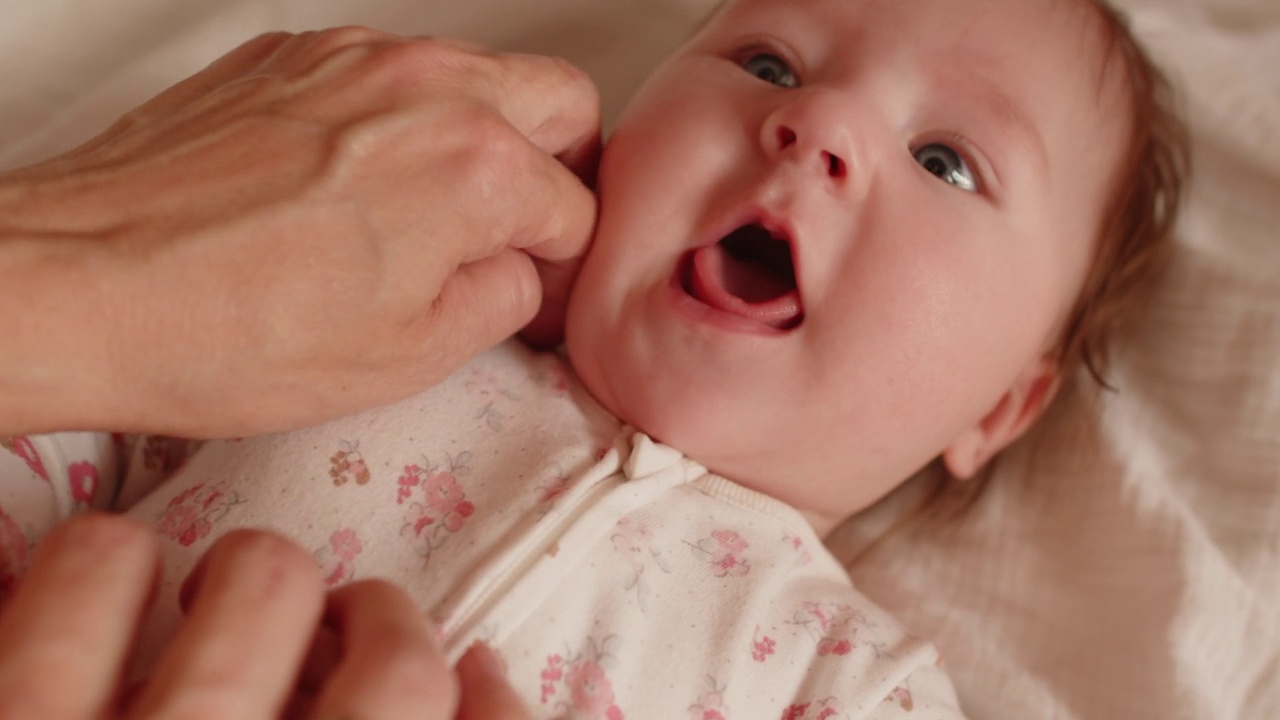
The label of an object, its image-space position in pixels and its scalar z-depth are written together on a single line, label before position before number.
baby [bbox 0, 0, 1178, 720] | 0.52
